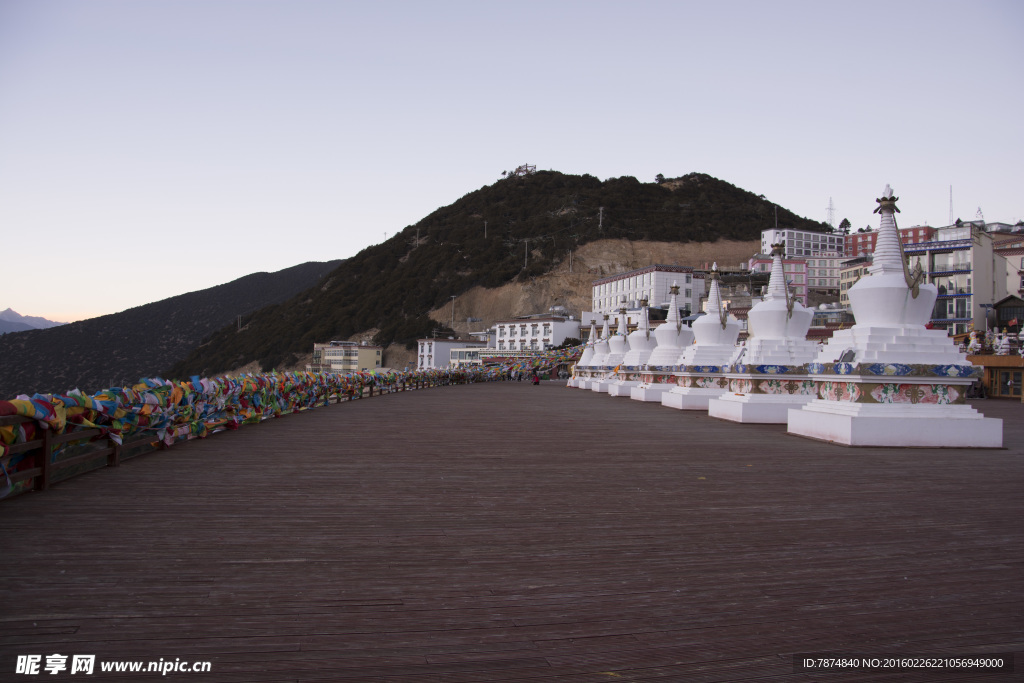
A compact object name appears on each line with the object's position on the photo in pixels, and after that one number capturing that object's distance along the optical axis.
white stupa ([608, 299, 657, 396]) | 25.17
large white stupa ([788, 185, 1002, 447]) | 9.62
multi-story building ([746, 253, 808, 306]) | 89.56
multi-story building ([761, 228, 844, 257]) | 107.15
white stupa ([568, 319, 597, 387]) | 35.08
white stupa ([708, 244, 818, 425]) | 13.53
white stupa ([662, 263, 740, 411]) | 17.58
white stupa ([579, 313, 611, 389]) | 32.09
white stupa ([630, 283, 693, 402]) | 21.42
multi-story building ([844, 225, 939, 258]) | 81.31
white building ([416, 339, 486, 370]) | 79.81
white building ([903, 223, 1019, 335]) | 55.34
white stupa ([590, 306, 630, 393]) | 29.95
